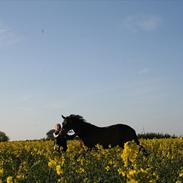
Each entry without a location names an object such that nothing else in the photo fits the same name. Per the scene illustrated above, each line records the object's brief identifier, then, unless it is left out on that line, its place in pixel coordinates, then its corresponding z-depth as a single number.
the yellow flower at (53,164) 8.41
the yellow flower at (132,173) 6.10
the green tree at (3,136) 56.77
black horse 19.50
